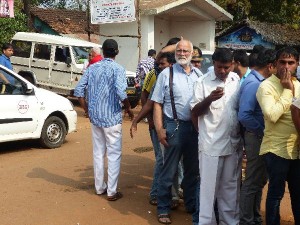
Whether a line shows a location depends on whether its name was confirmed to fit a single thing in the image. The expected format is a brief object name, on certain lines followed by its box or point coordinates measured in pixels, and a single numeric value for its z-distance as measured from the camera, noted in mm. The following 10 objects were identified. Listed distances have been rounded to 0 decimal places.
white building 16375
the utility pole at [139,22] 15122
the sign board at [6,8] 14438
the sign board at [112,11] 15422
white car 8125
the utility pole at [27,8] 21522
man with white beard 4672
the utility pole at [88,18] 17031
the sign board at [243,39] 21375
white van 14523
